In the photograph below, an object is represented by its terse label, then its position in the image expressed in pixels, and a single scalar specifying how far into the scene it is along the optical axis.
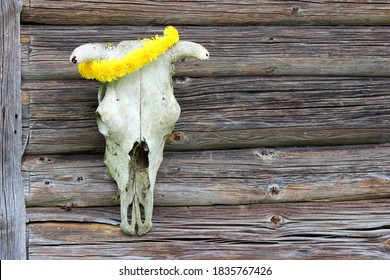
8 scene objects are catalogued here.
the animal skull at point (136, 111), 3.81
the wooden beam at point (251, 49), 4.09
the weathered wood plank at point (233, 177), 4.12
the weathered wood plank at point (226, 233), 4.10
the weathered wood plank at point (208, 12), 4.11
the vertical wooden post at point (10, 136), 4.05
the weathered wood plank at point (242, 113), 4.10
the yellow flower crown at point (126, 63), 3.72
